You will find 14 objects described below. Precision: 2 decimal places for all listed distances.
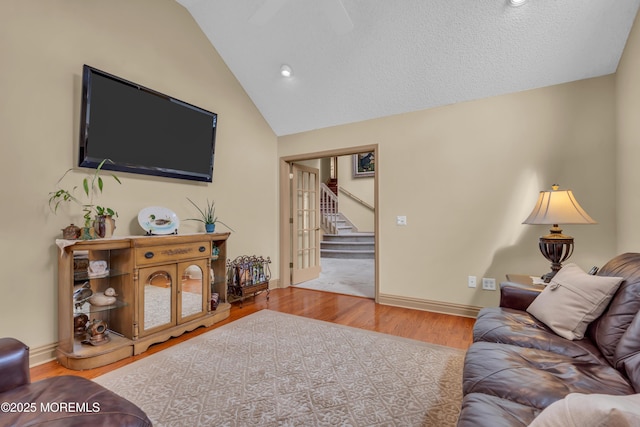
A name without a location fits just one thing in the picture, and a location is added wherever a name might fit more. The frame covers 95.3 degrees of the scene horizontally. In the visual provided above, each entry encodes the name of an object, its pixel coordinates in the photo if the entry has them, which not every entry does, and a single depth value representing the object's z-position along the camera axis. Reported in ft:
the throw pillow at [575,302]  5.20
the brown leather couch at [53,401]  3.03
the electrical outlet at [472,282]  10.38
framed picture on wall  29.17
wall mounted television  7.79
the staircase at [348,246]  24.47
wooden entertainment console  7.05
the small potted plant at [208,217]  10.45
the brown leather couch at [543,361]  3.39
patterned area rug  5.24
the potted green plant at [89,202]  7.38
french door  15.17
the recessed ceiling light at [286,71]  11.44
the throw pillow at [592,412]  1.49
